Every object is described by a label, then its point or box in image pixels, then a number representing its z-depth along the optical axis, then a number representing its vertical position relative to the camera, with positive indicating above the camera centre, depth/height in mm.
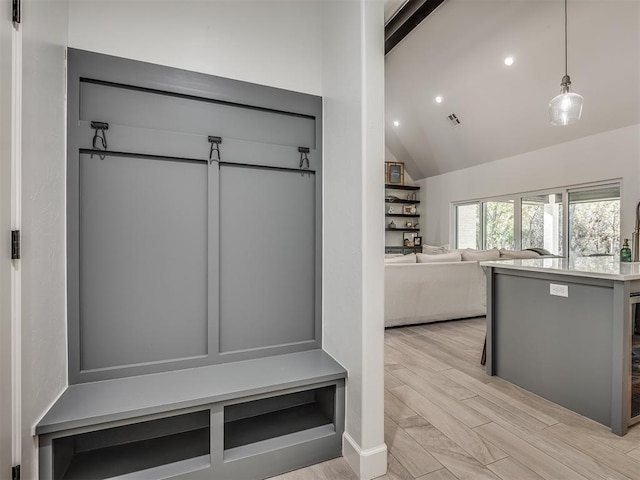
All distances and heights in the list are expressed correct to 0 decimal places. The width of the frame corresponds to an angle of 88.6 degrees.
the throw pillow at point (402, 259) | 3999 -264
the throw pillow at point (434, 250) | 6311 -233
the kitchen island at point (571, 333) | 1947 -657
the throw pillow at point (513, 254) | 4836 -242
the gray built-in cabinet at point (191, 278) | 1559 -225
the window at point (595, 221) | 4738 +256
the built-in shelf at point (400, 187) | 8130 +1286
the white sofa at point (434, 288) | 3953 -632
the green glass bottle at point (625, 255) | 3107 -162
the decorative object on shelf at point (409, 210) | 8398 +716
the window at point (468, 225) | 7102 +283
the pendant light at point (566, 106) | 2646 +1075
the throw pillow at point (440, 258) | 4195 -258
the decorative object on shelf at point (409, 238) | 8367 -5
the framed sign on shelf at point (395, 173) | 8094 +1614
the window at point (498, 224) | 6382 +285
